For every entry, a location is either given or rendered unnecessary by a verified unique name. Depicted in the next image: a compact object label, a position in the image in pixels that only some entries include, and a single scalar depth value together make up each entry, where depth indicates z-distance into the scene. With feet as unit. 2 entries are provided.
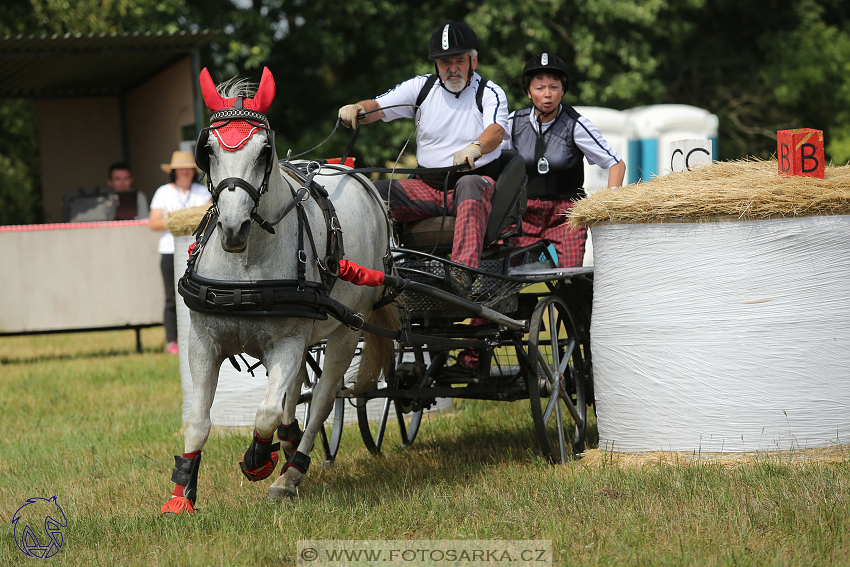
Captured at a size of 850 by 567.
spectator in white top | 67.36
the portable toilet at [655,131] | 111.65
